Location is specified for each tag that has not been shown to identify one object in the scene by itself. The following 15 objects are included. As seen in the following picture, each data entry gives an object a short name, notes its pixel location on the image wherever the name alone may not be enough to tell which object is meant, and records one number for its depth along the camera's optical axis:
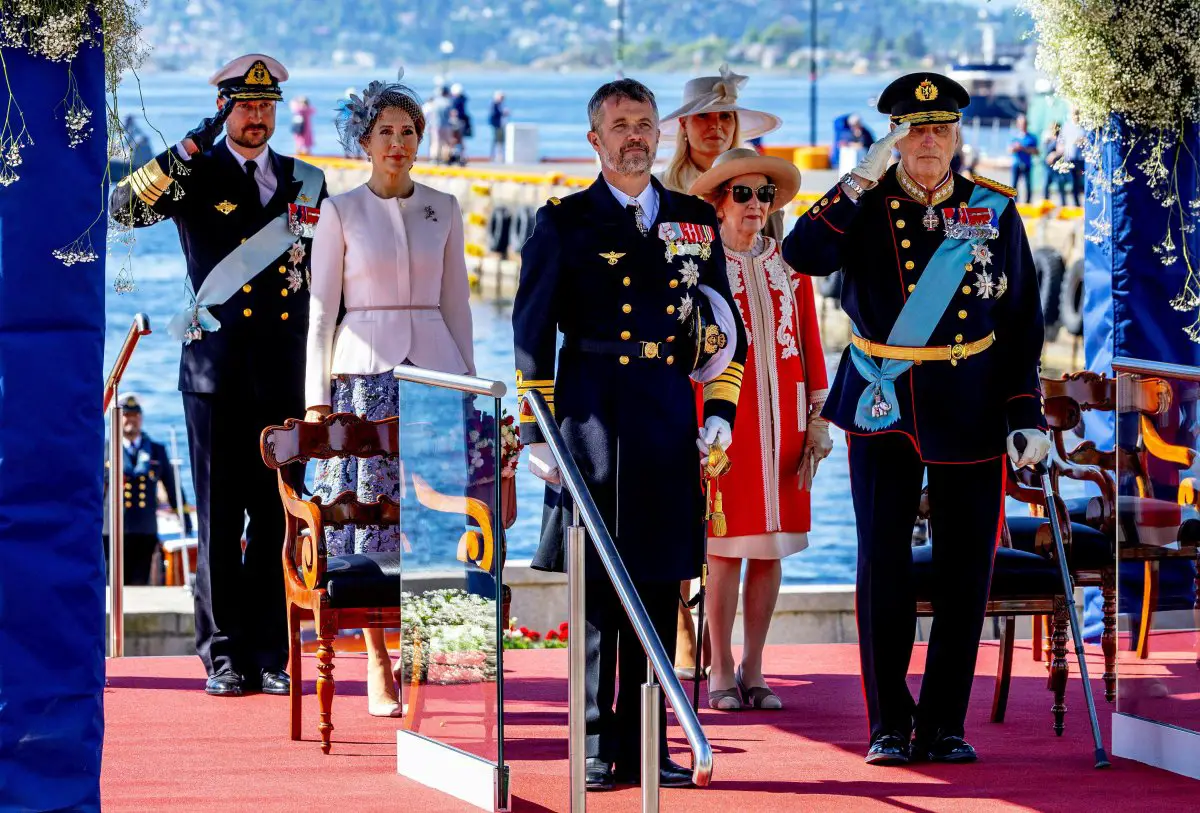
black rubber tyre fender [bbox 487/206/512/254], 77.19
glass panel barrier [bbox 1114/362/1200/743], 11.73
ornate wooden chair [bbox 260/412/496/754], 12.24
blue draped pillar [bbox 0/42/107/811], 9.84
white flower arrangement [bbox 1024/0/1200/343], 14.17
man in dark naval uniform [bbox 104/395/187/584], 27.81
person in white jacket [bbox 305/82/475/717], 13.20
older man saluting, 11.72
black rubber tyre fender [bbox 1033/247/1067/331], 49.97
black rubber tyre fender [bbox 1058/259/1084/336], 49.19
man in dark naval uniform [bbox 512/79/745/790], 10.98
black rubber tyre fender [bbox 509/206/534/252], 74.81
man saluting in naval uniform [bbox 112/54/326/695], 13.87
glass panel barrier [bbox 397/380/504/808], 10.73
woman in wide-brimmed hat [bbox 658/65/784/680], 14.70
